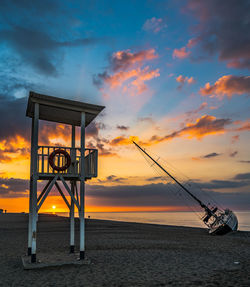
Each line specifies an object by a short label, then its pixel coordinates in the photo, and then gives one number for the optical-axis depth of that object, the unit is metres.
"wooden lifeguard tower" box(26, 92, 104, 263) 13.56
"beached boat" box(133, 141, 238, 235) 36.66
